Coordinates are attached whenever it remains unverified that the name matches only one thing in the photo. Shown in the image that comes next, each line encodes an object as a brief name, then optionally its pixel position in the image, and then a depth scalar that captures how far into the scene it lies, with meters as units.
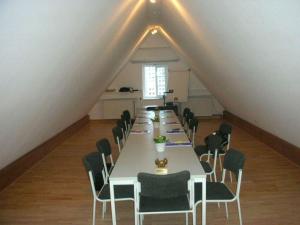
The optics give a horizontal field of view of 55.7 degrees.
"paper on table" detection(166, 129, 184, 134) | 4.49
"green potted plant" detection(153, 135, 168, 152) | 3.41
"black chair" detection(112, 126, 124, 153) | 4.50
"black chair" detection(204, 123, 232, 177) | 4.67
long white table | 2.74
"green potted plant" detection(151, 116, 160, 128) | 5.03
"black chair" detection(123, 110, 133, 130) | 6.69
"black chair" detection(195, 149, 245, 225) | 2.87
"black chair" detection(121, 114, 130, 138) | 6.06
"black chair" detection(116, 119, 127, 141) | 5.43
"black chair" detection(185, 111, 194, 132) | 6.12
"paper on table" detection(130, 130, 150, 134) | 4.63
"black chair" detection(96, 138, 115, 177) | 3.58
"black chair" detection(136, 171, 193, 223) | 2.50
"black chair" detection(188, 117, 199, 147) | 5.45
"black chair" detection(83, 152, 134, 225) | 2.96
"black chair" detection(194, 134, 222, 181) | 3.68
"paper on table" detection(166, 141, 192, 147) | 3.71
